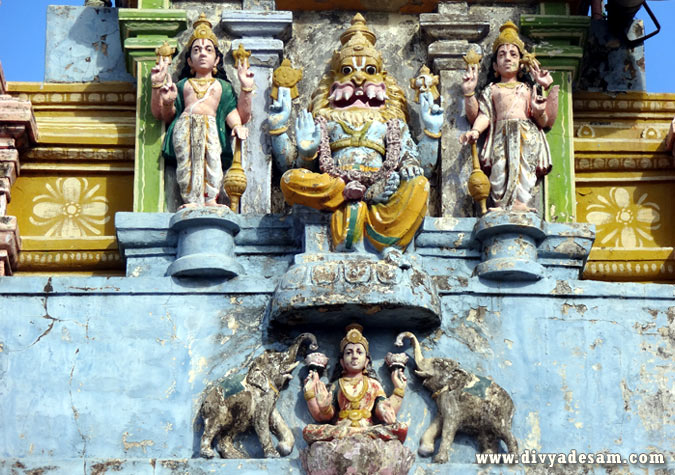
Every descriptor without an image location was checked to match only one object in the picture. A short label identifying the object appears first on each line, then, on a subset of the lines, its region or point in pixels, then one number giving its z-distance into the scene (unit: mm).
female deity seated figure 13062
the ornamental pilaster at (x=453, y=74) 14766
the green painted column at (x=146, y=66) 14758
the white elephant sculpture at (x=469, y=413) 13281
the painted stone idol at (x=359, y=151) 13727
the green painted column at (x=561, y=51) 15070
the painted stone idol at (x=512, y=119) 14445
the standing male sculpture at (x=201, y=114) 14414
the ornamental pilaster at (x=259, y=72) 14633
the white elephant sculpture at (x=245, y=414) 13195
